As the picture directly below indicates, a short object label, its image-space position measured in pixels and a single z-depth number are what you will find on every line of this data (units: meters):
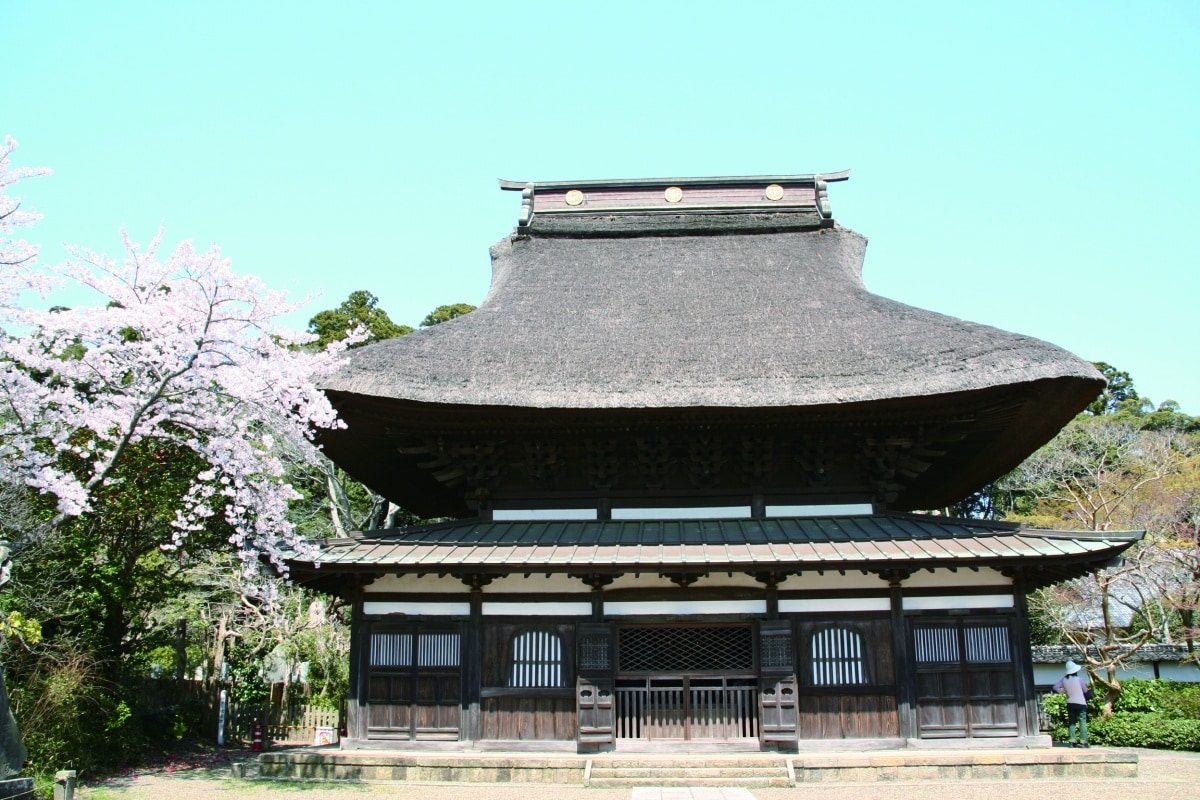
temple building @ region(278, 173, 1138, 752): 9.72
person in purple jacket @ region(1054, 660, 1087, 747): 10.98
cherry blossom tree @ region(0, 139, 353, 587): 8.46
